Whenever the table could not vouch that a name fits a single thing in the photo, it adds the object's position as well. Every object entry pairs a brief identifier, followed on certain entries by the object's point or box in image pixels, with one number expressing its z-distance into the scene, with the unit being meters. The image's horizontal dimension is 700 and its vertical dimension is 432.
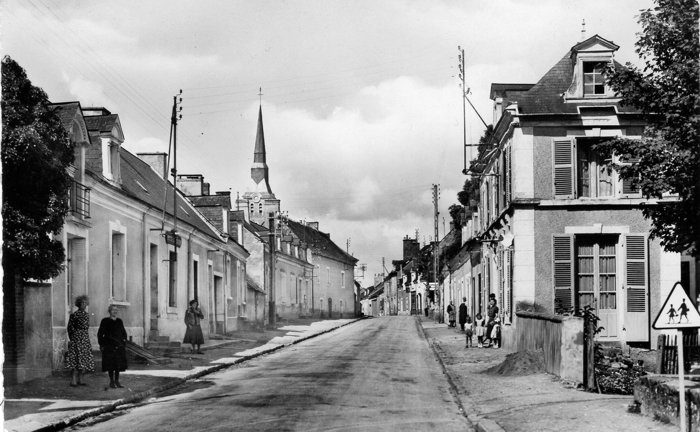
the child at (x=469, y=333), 26.44
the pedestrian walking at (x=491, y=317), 25.11
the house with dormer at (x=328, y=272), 76.94
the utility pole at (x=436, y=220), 63.97
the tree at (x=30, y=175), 12.48
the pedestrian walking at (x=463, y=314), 34.69
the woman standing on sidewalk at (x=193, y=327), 24.69
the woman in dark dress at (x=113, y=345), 15.25
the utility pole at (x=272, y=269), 40.78
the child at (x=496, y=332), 26.56
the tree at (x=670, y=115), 11.10
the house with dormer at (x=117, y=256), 16.80
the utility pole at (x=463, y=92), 25.78
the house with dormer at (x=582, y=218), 22.95
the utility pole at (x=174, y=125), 25.95
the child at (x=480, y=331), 26.96
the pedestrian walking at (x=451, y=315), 44.68
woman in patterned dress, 15.22
